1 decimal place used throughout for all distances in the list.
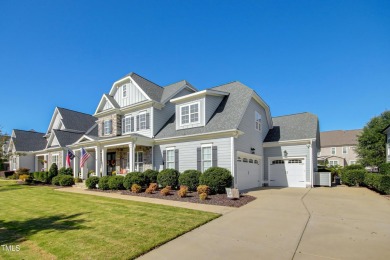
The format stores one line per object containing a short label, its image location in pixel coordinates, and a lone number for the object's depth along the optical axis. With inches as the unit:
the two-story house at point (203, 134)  567.5
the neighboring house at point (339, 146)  1782.7
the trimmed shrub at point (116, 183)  617.3
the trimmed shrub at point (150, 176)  609.9
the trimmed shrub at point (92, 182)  676.1
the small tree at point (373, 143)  1346.0
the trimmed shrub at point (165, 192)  493.4
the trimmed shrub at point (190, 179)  529.7
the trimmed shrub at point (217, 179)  481.4
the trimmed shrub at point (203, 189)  461.4
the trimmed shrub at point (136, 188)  549.7
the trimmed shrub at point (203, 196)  433.0
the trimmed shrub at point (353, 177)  695.1
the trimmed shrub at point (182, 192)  468.8
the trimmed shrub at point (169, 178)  570.3
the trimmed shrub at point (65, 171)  866.1
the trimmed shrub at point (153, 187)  534.6
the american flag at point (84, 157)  722.6
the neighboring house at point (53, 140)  1012.5
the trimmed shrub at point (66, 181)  772.6
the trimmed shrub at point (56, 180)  799.7
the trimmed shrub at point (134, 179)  583.8
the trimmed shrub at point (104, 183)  639.1
